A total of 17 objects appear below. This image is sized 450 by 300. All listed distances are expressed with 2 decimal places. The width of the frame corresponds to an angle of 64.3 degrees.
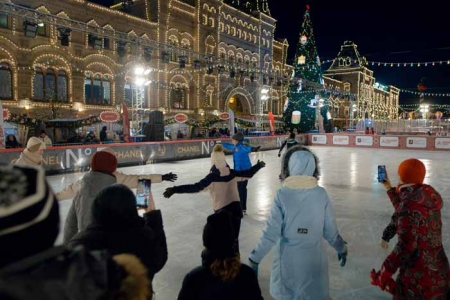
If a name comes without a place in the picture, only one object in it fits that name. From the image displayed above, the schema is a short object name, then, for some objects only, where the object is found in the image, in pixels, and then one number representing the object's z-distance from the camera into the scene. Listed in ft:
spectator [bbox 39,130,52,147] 44.15
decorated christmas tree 121.80
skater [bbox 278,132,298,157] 37.13
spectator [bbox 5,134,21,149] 52.54
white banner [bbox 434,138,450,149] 74.61
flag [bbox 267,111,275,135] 87.51
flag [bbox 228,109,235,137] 70.13
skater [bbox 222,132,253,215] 22.41
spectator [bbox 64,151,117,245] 9.12
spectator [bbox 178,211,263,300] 5.87
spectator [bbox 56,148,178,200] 10.99
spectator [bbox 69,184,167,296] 5.89
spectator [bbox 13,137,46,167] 16.62
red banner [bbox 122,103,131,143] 54.95
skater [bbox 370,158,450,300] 8.32
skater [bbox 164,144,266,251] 14.80
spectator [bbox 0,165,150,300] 2.85
